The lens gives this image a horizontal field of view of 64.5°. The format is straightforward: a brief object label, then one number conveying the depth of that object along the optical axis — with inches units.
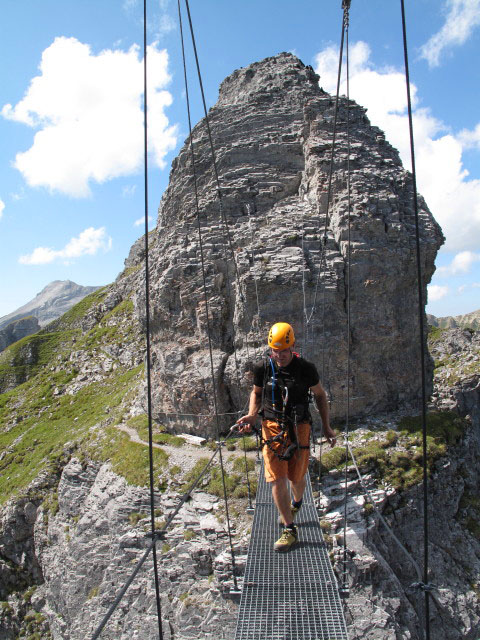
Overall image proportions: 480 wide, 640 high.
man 221.3
